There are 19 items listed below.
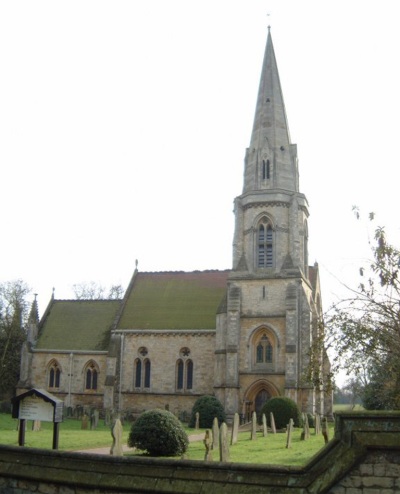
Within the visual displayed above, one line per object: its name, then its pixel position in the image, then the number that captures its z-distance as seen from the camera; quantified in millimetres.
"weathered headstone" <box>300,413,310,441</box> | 25500
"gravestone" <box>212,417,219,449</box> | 20731
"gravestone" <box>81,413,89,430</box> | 31166
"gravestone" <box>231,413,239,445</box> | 23550
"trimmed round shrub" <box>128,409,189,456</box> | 19000
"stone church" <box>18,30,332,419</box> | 35719
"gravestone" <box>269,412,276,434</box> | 28941
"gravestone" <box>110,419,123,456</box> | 15806
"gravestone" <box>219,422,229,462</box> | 15648
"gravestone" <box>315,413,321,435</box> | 28922
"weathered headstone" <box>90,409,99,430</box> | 32028
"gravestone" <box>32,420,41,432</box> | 27734
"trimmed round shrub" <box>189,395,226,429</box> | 32575
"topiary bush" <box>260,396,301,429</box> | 30375
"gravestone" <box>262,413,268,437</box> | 26938
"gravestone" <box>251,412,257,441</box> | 25484
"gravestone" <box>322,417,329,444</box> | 18672
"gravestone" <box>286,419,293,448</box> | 21784
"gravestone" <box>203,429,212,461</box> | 16334
